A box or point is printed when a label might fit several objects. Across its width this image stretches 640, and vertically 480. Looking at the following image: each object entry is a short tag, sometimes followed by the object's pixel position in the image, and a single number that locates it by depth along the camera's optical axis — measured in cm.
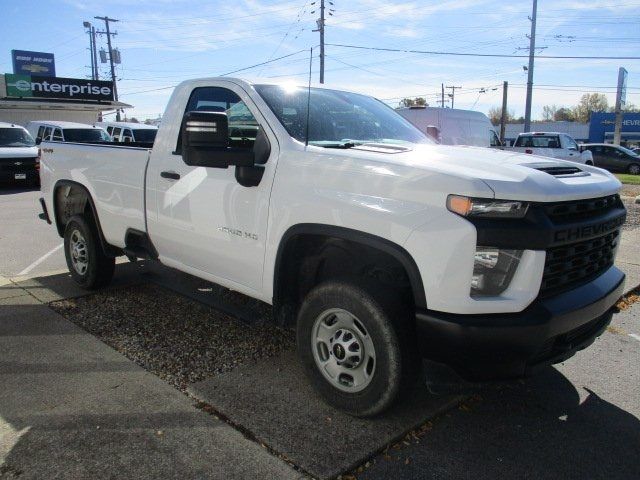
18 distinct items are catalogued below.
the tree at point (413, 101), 6476
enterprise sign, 3431
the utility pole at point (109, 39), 4938
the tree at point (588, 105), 10844
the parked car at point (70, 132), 1706
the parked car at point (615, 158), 3012
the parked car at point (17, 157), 1588
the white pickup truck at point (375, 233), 262
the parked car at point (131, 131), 1962
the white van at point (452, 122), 1878
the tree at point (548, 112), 11856
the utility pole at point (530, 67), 3466
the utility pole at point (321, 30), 3300
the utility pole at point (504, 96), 4522
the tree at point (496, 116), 10438
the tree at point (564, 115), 11169
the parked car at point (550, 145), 2212
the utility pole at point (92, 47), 5631
